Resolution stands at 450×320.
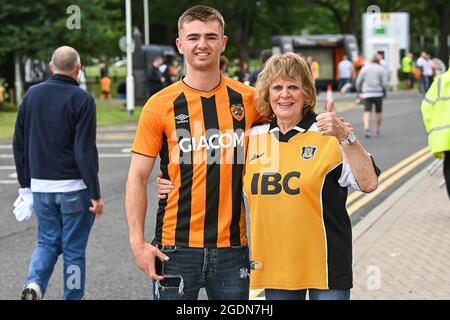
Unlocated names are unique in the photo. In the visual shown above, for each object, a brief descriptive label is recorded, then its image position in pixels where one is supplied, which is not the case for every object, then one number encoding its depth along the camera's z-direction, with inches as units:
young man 163.6
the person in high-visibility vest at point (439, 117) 291.1
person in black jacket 267.9
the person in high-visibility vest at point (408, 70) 1924.1
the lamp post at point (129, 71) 1141.7
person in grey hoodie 828.6
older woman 162.9
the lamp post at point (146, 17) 2004.1
